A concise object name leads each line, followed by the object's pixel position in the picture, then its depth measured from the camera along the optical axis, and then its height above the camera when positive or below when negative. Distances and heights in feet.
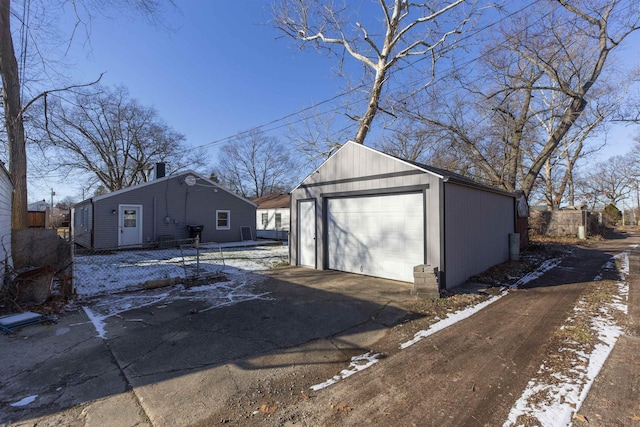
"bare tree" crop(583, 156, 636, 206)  134.82 +16.32
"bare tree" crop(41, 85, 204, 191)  81.97 +20.90
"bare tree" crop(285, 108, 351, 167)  54.56 +12.92
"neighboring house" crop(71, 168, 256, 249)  47.85 +1.34
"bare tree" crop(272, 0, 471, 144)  41.04 +24.82
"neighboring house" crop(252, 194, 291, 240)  74.44 +0.85
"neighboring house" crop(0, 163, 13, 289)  20.57 +0.41
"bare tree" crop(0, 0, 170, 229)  25.44 +9.13
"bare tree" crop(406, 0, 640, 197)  48.26 +22.05
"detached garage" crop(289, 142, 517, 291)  22.75 -0.02
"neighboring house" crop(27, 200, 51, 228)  74.52 +0.81
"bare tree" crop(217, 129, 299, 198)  134.10 +19.08
